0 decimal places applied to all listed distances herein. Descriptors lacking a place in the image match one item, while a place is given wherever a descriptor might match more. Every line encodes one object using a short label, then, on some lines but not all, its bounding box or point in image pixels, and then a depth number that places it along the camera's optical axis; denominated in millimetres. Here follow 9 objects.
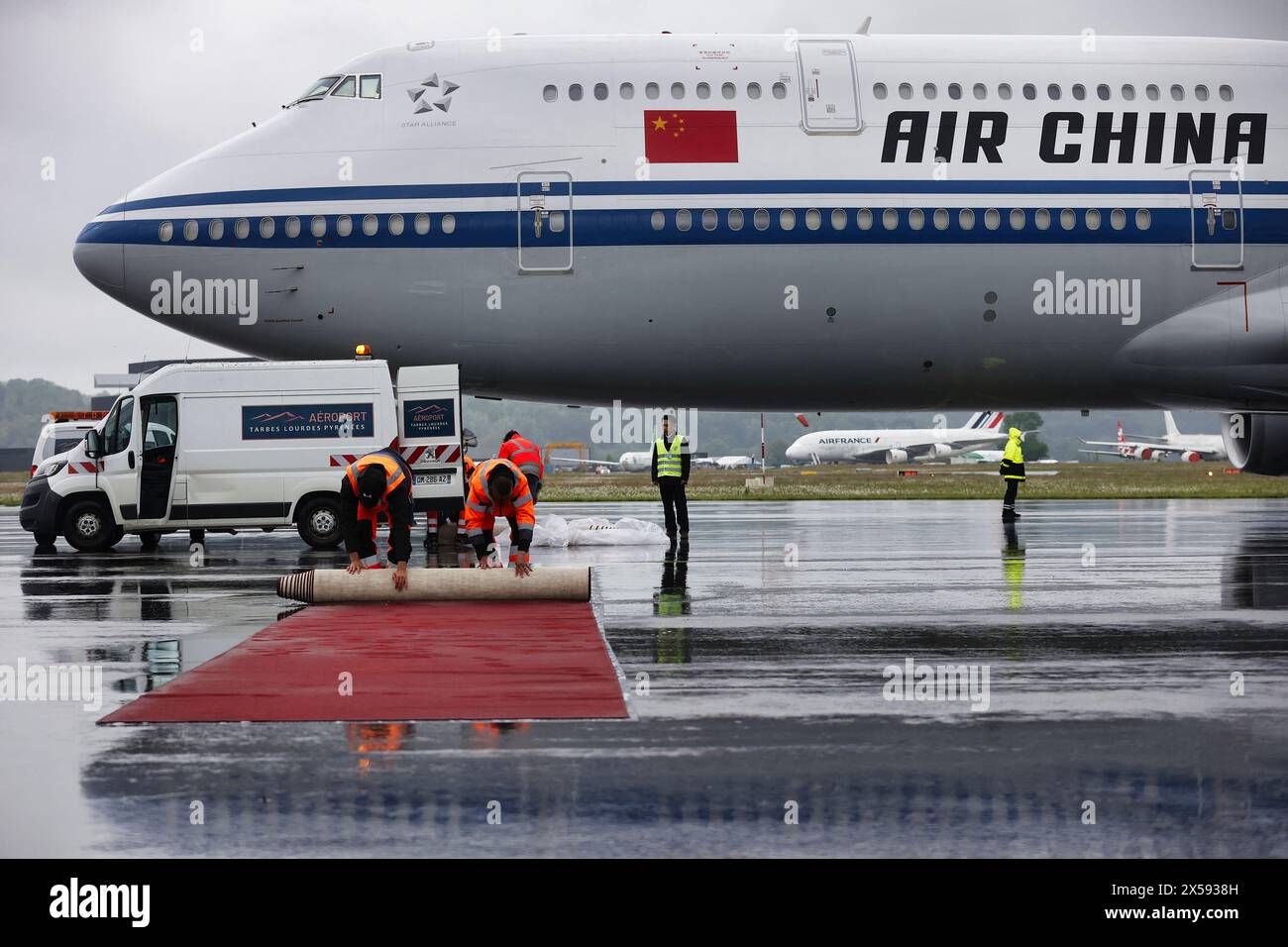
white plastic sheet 19234
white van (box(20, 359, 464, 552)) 18797
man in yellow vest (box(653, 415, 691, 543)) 19250
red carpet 7047
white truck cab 29812
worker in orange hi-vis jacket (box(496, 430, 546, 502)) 15422
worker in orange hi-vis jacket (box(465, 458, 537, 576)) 12172
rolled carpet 11680
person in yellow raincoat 23812
